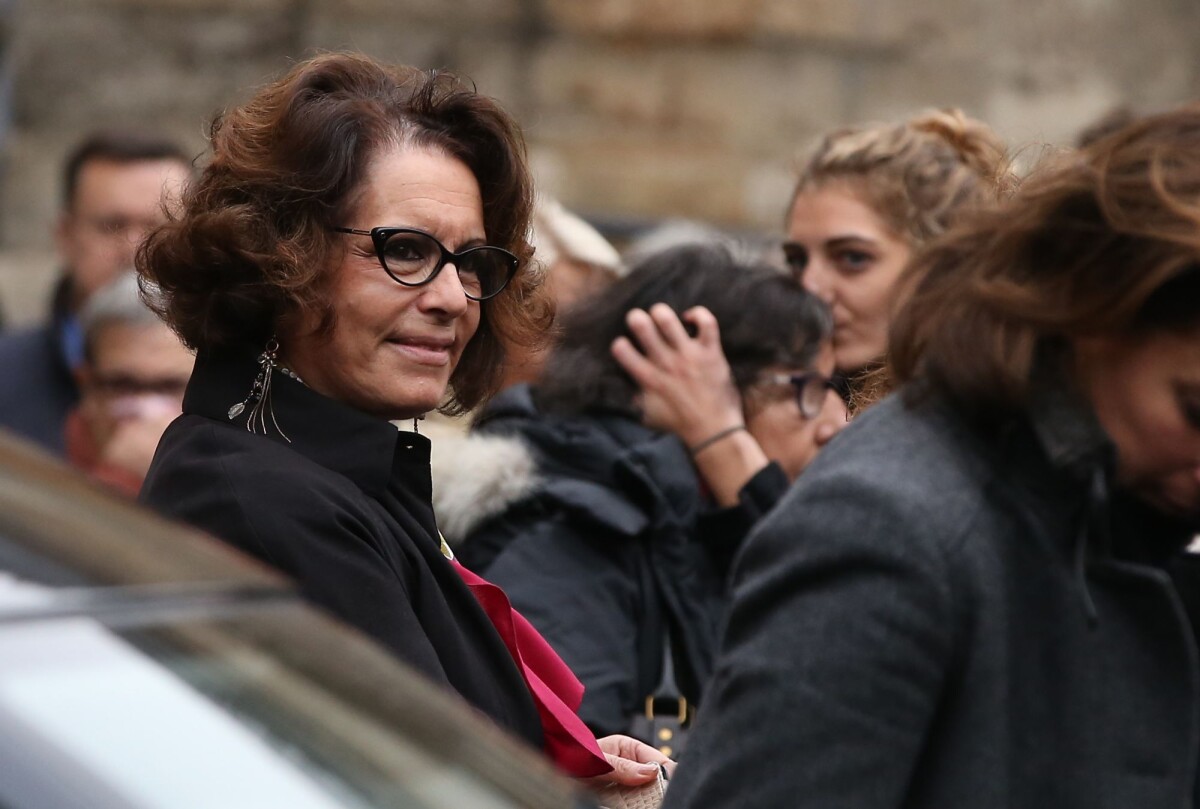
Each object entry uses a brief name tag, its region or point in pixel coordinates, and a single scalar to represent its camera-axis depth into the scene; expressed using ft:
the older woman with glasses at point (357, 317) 16.17
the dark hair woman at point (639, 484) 21.88
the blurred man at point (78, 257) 33.09
